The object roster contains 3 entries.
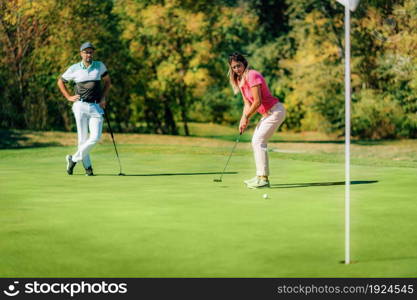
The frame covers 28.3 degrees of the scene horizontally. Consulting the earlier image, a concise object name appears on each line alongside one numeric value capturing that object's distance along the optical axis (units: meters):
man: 14.08
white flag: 6.58
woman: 11.76
